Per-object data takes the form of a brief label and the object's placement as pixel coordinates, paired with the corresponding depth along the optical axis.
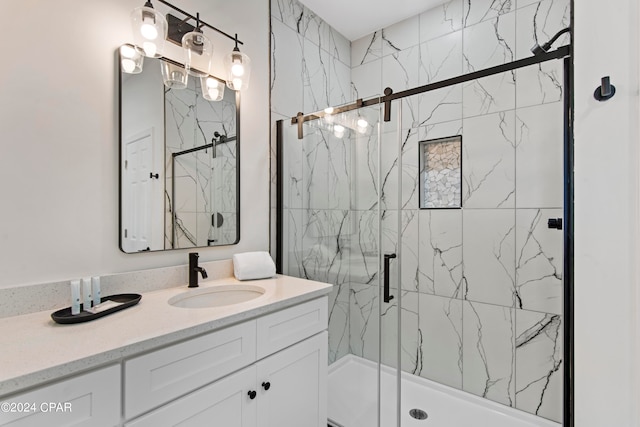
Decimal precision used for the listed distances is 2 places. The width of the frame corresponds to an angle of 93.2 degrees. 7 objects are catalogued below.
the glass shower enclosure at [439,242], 1.75
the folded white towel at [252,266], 1.64
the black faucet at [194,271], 1.48
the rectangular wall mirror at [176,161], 1.34
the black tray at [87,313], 0.97
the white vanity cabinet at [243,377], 0.91
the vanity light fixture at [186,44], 1.27
